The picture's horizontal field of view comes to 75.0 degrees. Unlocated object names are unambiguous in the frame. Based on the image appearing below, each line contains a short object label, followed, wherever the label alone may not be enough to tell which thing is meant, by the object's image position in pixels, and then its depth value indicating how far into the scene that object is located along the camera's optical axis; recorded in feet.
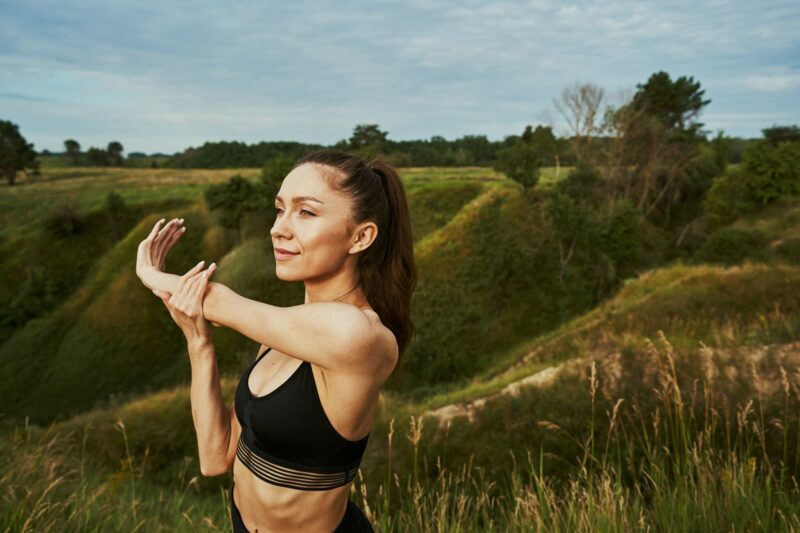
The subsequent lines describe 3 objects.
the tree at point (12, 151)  250.57
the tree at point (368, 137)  182.91
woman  5.39
